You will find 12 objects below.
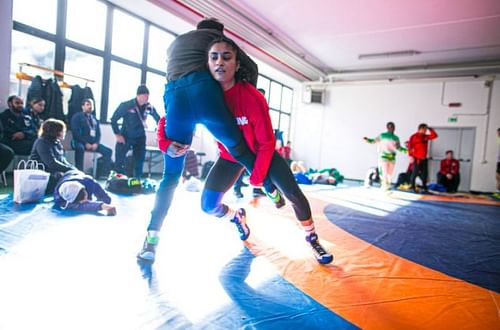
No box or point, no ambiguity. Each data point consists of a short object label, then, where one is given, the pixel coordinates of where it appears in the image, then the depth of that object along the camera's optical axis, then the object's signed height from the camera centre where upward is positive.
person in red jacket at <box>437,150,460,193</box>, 8.31 -0.14
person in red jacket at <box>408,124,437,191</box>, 7.60 +0.34
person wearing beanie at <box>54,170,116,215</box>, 2.78 -0.54
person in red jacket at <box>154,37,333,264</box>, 1.57 +0.02
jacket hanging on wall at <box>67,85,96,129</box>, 5.46 +0.68
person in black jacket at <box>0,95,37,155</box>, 4.20 +0.07
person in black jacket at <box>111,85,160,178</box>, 4.55 +0.24
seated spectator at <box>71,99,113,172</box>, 5.11 +0.06
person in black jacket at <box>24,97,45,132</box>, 4.55 +0.35
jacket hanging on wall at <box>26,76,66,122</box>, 4.84 +0.64
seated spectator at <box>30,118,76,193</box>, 3.10 -0.12
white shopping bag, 2.86 -0.47
